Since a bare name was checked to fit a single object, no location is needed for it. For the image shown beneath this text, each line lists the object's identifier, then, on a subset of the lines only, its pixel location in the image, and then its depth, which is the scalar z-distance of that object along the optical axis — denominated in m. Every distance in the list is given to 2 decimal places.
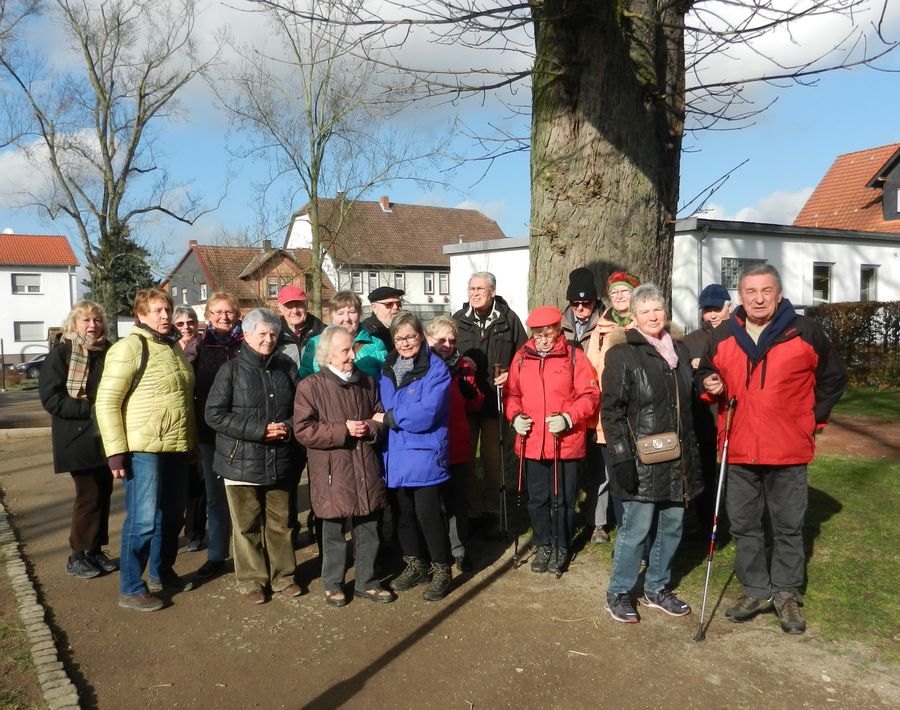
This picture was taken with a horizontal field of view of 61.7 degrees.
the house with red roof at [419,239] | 46.18
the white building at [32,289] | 48.34
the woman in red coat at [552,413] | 4.86
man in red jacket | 4.12
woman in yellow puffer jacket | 4.56
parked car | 34.75
